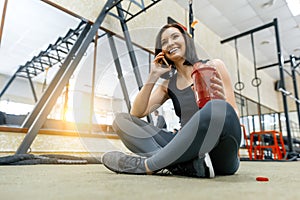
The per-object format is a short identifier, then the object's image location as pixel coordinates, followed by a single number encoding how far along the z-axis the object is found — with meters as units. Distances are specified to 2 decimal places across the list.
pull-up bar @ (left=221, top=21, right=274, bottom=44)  2.99
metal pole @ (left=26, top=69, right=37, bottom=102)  2.07
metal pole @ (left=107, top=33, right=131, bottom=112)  1.36
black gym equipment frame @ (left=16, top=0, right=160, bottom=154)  1.43
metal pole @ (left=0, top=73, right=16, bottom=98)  1.84
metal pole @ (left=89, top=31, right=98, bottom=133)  2.22
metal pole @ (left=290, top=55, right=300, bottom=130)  3.13
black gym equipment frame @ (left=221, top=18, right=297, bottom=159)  2.50
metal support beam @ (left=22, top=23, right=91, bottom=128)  1.71
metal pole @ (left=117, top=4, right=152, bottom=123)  2.07
